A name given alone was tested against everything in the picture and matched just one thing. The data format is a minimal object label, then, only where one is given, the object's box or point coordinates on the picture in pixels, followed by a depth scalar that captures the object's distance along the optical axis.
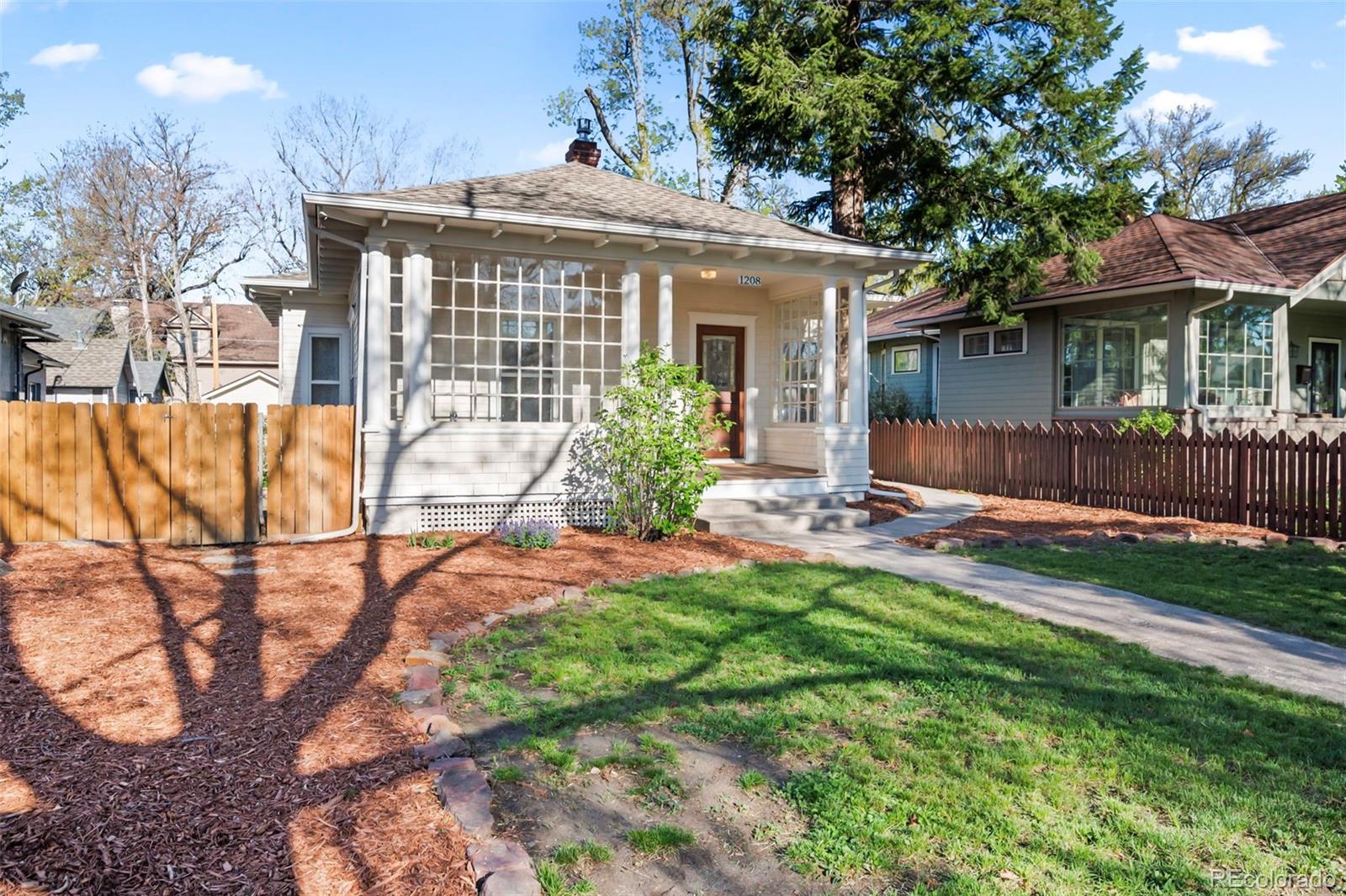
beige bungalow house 9.27
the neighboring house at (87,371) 29.11
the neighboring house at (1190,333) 14.55
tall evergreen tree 13.81
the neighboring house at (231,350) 39.88
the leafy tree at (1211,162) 36.25
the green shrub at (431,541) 8.14
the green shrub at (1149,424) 12.77
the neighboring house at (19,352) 17.09
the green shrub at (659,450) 8.85
